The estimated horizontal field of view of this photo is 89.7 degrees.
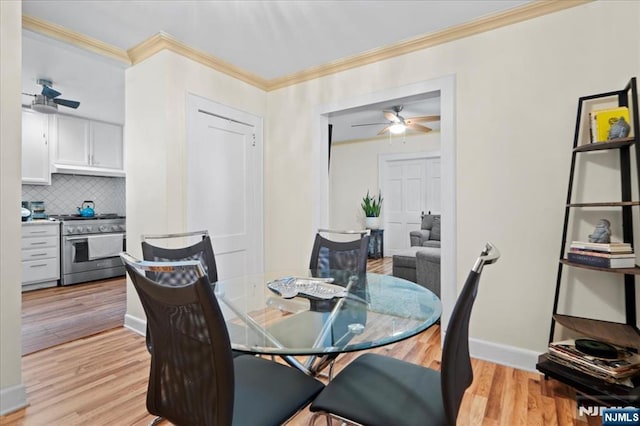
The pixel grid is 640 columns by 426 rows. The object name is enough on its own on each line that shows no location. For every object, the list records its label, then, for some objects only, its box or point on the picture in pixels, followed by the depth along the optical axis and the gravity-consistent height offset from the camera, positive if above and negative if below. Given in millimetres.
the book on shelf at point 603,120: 1856 +538
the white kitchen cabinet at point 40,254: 4148 -534
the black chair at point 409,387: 907 -625
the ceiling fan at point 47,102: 3361 +1193
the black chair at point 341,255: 2252 -306
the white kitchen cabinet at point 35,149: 4402 +907
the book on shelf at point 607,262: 1771 -278
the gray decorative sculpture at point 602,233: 1851 -122
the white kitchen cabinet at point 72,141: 4680 +1089
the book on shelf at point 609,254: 1773 -238
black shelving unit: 1689 -431
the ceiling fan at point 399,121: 4184 +1254
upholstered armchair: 5473 -387
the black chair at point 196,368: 840 -440
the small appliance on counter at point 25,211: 4348 +40
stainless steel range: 4477 -477
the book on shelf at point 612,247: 1781 -200
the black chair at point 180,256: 1571 -256
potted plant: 6422 -26
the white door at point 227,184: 2900 +293
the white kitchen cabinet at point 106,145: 5036 +1105
